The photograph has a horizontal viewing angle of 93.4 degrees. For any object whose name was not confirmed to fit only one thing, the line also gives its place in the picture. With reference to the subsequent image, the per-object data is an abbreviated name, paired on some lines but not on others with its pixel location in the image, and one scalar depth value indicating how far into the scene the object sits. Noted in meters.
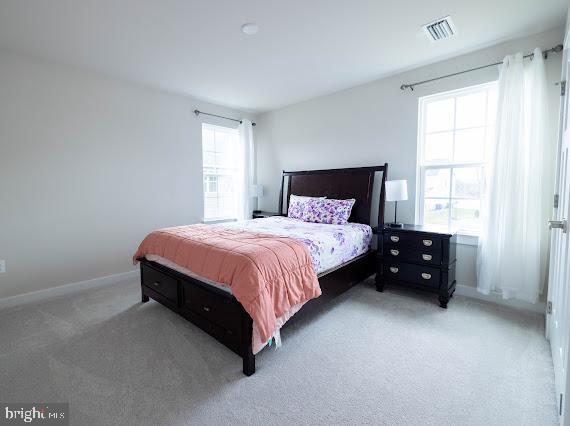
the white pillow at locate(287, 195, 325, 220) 3.75
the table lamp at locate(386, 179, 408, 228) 2.99
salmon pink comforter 1.71
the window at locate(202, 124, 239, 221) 4.47
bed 1.86
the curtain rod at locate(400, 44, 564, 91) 2.35
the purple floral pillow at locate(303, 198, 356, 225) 3.41
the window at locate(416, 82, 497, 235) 2.86
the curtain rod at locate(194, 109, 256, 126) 4.11
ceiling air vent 2.29
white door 1.29
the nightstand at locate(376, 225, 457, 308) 2.63
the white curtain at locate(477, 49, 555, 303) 2.41
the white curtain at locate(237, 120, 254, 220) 4.72
